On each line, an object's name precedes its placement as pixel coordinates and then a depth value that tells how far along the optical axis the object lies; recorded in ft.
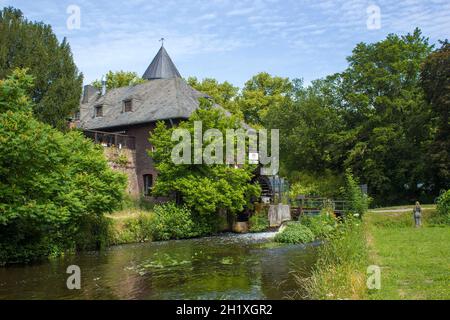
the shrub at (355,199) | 81.25
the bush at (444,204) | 72.22
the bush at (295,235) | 74.13
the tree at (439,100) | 97.96
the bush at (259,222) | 100.39
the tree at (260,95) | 171.94
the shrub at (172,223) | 81.25
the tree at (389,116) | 117.08
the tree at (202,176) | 86.74
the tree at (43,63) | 71.77
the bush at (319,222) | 79.87
